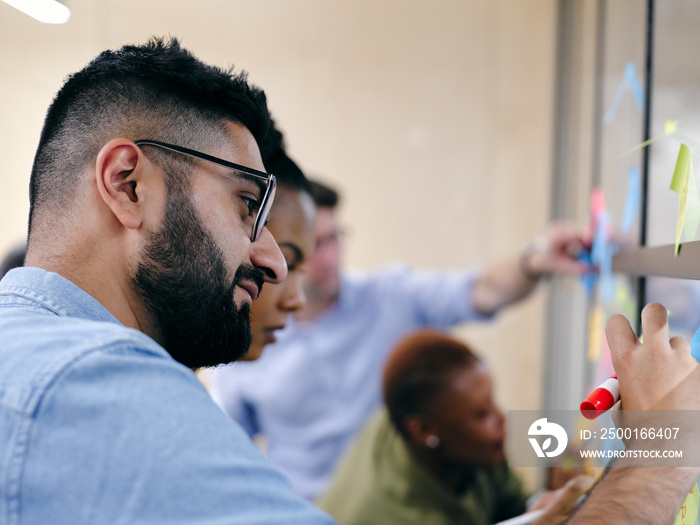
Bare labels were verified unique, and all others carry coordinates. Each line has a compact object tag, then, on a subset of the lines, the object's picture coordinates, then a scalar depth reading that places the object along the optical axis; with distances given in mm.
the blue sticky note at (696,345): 555
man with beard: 429
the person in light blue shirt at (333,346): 1668
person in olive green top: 1195
